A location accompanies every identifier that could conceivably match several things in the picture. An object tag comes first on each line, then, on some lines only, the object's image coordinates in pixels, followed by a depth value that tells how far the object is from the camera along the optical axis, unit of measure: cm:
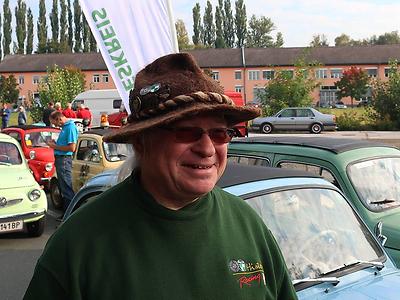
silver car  3138
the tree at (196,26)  10612
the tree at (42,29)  9856
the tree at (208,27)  10738
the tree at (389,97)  3206
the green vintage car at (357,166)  492
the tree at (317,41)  10725
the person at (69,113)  1902
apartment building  8069
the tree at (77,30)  9975
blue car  290
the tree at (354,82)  7369
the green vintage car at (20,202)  782
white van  3288
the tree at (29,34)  9969
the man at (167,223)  161
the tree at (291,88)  3469
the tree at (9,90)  7569
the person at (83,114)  2048
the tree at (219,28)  10694
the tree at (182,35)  9612
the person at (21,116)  2556
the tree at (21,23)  9888
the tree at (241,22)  10862
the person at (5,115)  2656
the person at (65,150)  915
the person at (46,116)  1917
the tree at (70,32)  10050
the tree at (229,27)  10869
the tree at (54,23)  9975
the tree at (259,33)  10906
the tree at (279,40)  10954
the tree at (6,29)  9894
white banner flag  465
